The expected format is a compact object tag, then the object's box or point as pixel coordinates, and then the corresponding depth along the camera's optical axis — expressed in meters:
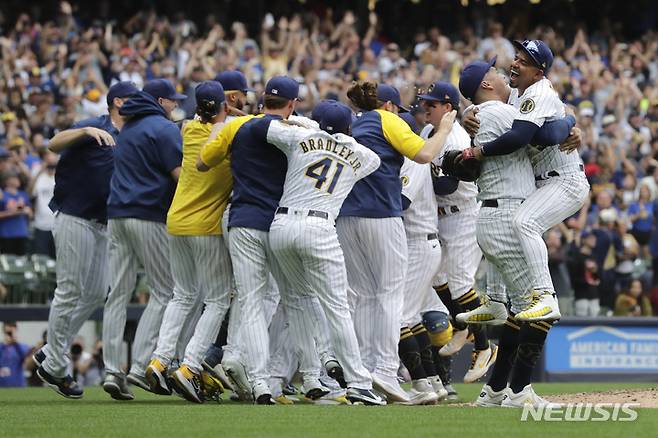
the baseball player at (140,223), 20.22
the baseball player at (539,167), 16.83
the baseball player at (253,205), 18.30
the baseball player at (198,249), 19.31
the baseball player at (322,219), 17.72
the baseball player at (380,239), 19.20
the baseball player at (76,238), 20.95
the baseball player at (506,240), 17.16
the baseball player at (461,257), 22.20
